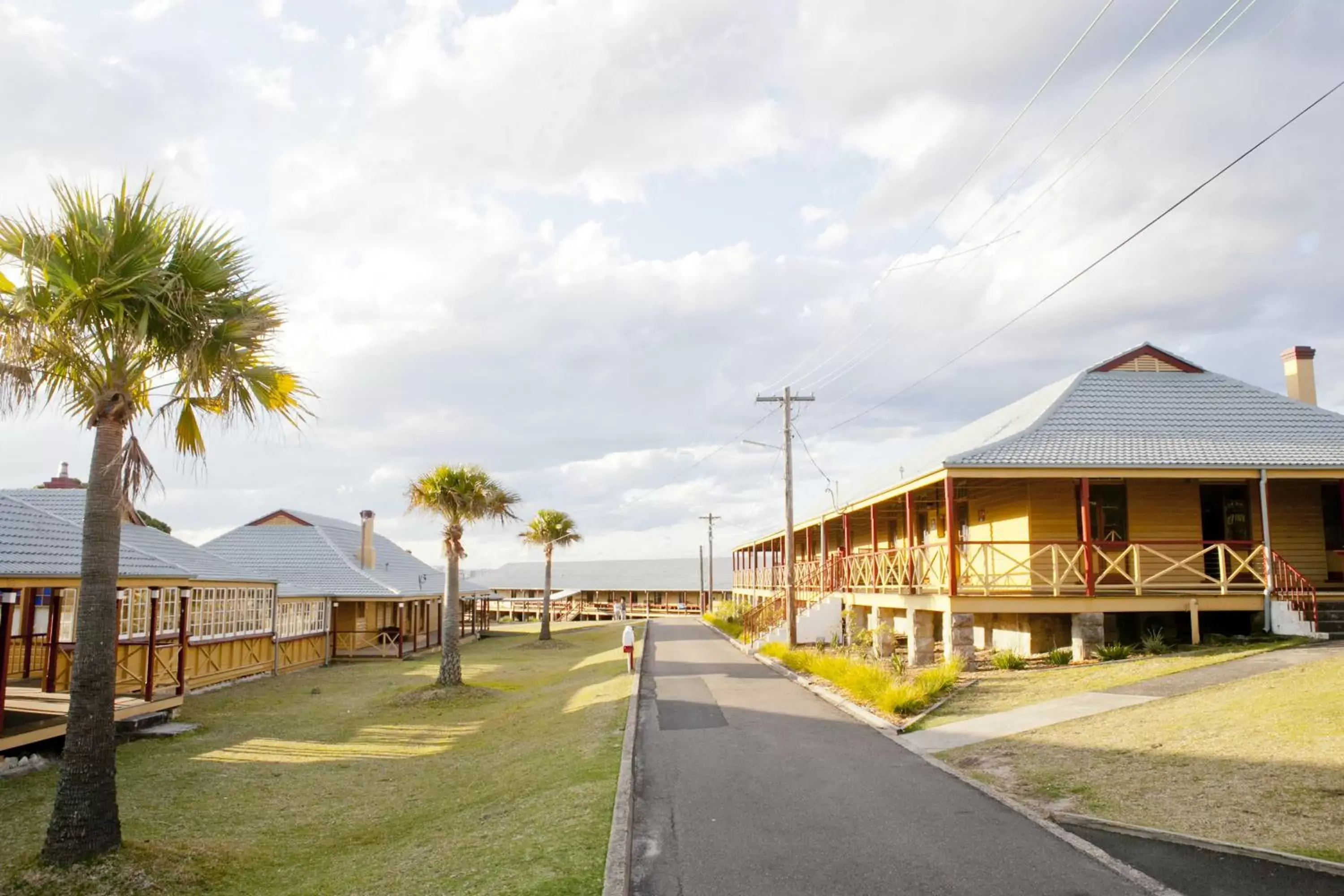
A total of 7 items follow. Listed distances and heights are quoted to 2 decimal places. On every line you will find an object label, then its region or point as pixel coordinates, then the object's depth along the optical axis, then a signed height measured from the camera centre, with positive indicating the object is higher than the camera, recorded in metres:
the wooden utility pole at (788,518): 27.92 +1.33
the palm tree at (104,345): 8.14 +2.08
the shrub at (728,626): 41.66 -3.36
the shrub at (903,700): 14.92 -2.33
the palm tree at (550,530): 49.09 +1.60
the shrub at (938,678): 15.86 -2.12
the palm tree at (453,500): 24.77 +1.66
